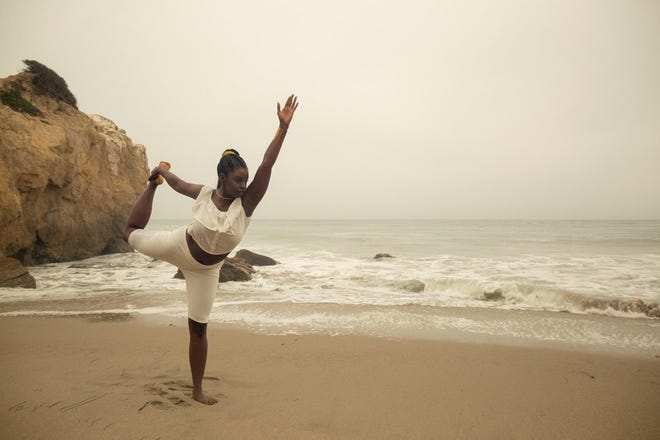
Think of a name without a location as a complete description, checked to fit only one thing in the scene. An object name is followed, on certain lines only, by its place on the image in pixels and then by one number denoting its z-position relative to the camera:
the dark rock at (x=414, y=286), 9.96
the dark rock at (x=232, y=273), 10.56
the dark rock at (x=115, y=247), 16.94
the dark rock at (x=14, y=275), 8.48
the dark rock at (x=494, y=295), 8.95
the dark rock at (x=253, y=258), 14.74
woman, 2.56
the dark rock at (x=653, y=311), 7.04
